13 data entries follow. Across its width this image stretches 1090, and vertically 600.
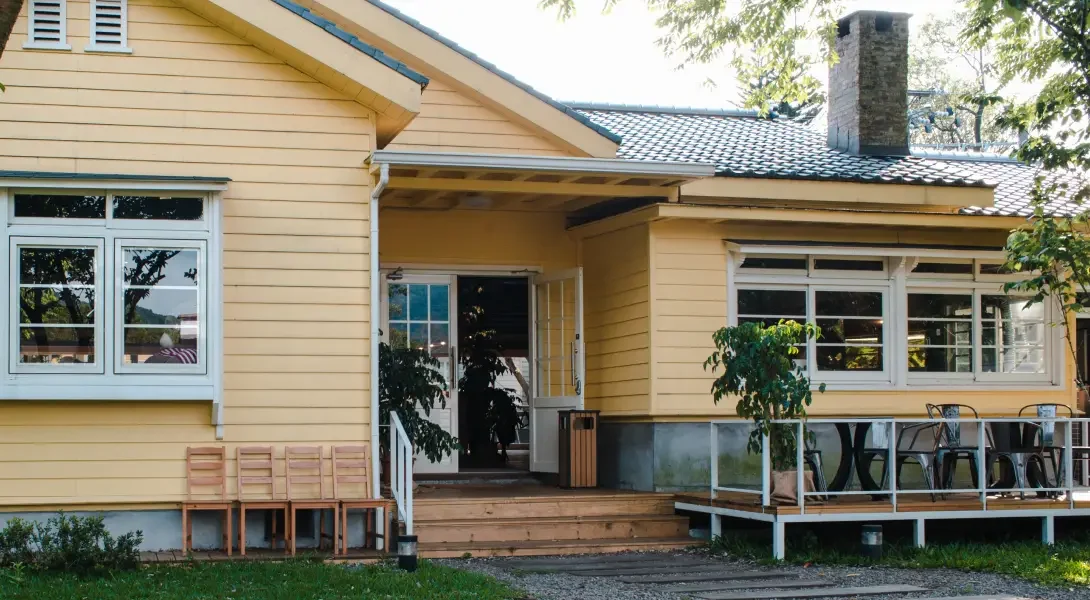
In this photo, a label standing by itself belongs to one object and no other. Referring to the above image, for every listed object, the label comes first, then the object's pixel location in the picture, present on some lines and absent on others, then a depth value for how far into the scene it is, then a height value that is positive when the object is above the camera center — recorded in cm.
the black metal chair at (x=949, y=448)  1149 -78
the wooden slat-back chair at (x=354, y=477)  1052 -93
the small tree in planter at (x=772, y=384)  1090 -19
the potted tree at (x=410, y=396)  1167 -30
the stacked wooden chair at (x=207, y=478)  1027 -91
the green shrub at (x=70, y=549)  874 -128
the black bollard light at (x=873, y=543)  1059 -150
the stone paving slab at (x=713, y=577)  957 -163
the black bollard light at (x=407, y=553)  934 -139
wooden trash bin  1316 -89
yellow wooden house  1014 +106
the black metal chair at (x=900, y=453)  1141 -83
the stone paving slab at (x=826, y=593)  873 -161
